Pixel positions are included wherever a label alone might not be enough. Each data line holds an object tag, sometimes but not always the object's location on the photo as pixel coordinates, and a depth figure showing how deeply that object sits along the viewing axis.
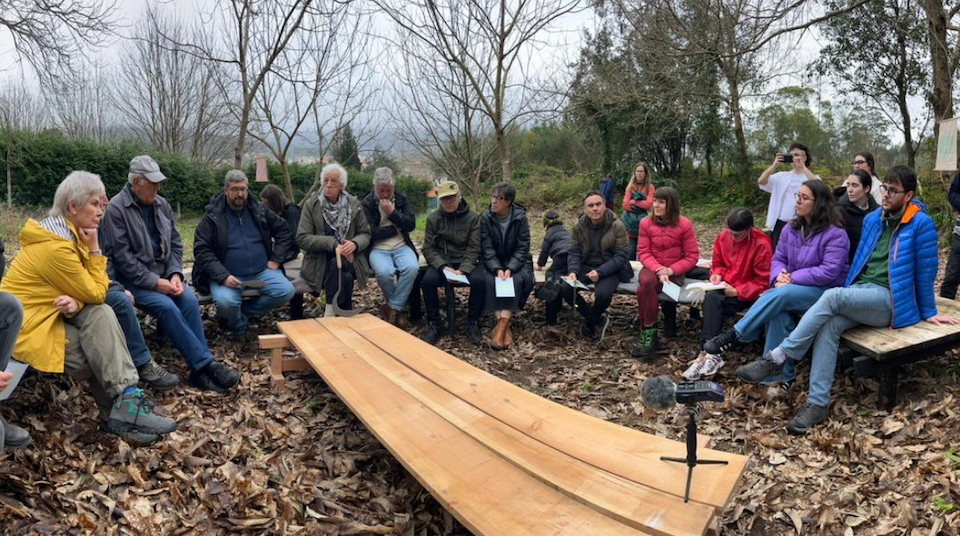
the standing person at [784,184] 5.42
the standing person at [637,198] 7.69
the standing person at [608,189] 12.11
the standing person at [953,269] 5.12
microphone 2.03
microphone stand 1.94
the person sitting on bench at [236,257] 4.73
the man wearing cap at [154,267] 3.91
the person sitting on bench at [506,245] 5.32
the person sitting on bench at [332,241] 5.25
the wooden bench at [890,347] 3.32
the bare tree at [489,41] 8.08
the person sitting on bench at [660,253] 4.85
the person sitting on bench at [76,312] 2.99
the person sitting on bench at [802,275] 3.93
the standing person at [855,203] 4.32
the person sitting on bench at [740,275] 4.45
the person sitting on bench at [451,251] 5.34
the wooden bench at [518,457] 1.90
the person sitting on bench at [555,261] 5.32
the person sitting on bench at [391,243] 5.30
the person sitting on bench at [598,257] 5.17
